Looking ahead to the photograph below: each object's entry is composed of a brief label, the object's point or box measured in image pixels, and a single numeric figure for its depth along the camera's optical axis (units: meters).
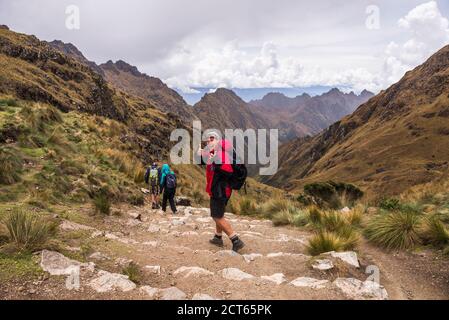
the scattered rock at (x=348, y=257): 6.29
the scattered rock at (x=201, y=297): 4.78
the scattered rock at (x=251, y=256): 6.85
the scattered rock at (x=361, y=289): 5.03
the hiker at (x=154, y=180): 14.79
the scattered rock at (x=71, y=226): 7.42
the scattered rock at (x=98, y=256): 6.05
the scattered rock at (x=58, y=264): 5.08
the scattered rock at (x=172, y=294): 4.76
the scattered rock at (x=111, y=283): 4.85
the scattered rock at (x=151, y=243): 7.88
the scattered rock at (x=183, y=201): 17.87
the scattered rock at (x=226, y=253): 7.13
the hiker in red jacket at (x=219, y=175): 7.26
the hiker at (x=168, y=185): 14.25
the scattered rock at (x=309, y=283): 5.33
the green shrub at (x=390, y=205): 11.78
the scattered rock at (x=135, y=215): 11.09
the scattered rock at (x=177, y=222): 11.17
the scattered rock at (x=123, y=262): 5.94
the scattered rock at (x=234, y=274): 5.64
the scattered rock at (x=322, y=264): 6.02
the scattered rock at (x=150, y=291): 4.81
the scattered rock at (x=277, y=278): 5.60
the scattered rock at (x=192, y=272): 5.74
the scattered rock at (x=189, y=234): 9.36
